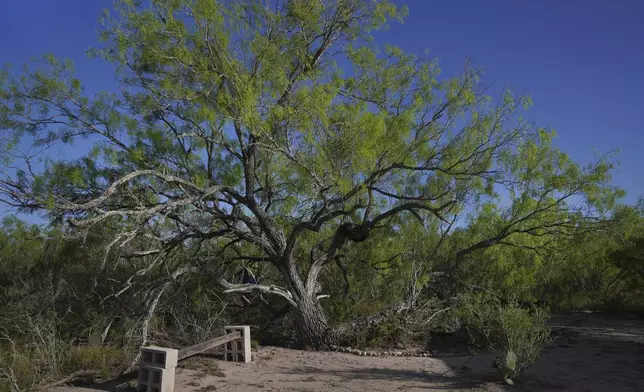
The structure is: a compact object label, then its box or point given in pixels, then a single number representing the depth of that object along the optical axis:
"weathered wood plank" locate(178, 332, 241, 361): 8.50
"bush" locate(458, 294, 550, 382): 7.94
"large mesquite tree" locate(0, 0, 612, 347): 10.40
